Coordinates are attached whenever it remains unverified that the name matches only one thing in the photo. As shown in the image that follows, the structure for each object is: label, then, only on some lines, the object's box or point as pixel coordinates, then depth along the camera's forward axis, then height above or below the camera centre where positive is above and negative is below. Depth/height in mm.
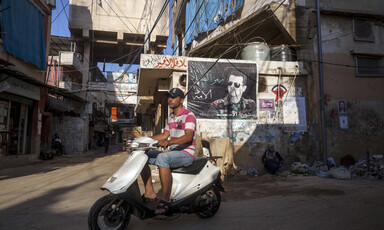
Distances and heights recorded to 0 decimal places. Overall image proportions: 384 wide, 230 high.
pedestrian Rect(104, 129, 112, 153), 19825 -622
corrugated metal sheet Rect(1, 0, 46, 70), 9820 +4373
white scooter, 2662 -722
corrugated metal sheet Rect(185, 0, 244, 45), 12148 +6337
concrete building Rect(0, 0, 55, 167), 9922 +2292
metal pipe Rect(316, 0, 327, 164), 9188 +1876
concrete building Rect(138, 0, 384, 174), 8984 +1953
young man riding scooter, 3043 -233
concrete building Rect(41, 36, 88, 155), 15852 +1616
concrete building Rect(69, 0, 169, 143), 25812 +10899
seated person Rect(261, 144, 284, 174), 7887 -842
